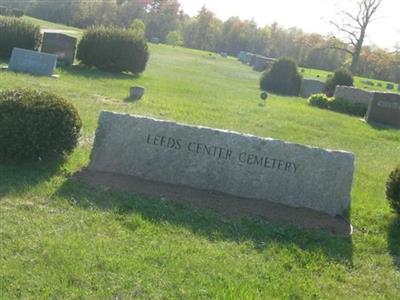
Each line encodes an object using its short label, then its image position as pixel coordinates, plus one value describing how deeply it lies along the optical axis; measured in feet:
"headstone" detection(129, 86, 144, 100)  53.42
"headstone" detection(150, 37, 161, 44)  244.79
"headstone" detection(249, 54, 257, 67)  180.59
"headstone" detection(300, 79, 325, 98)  96.55
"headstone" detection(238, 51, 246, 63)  210.01
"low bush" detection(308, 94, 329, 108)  77.66
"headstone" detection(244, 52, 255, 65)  198.74
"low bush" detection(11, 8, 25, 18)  169.33
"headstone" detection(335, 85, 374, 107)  76.56
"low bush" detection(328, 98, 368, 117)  74.28
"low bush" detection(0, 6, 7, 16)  170.87
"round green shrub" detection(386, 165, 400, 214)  23.84
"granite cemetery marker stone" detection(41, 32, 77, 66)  73.72
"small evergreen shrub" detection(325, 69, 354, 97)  91.61
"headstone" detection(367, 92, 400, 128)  66.28
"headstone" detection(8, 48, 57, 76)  61.21
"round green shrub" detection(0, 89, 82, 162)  24.41
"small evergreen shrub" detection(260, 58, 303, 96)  91.86
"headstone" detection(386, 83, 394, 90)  201.44
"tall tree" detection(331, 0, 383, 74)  203.82
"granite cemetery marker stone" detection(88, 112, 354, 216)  24.41
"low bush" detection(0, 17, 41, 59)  72.64
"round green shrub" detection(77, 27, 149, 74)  75.10
